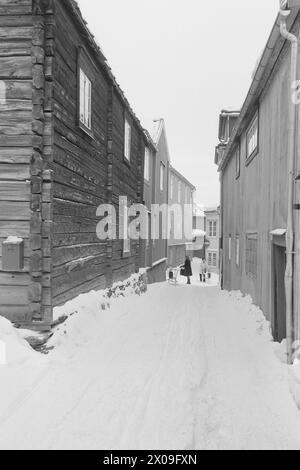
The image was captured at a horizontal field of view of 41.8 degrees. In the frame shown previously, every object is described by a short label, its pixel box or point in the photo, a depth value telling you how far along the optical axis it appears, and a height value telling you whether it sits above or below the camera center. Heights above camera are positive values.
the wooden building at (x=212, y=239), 41.91 -0.13
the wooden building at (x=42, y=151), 6.22 +1.44
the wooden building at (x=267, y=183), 6.31 +1.17
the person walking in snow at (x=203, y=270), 28.42 -2.39
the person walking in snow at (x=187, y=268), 23.27 -1.87
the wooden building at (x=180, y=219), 32.52 +1.88
